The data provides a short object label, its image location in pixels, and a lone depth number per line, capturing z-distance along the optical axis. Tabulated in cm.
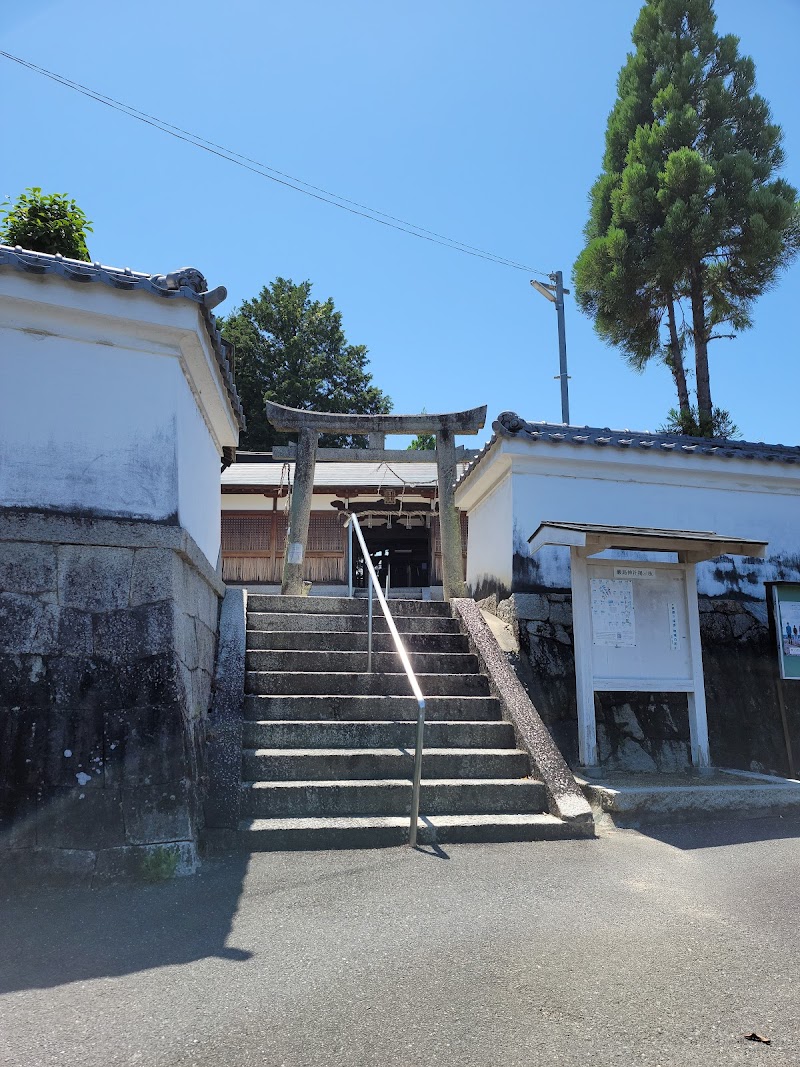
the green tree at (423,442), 3126
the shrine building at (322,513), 1661
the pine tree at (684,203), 1792
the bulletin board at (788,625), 765
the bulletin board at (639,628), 689
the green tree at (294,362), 2859
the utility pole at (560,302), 1798
